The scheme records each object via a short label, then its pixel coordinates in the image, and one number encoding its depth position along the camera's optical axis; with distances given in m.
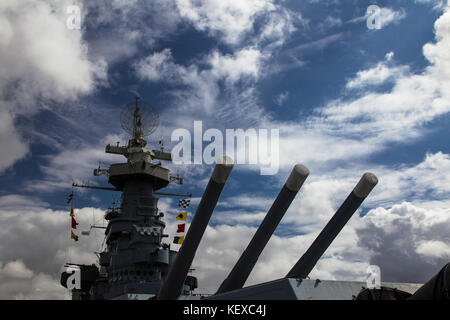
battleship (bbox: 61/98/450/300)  7.58
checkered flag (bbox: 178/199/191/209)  23.18
